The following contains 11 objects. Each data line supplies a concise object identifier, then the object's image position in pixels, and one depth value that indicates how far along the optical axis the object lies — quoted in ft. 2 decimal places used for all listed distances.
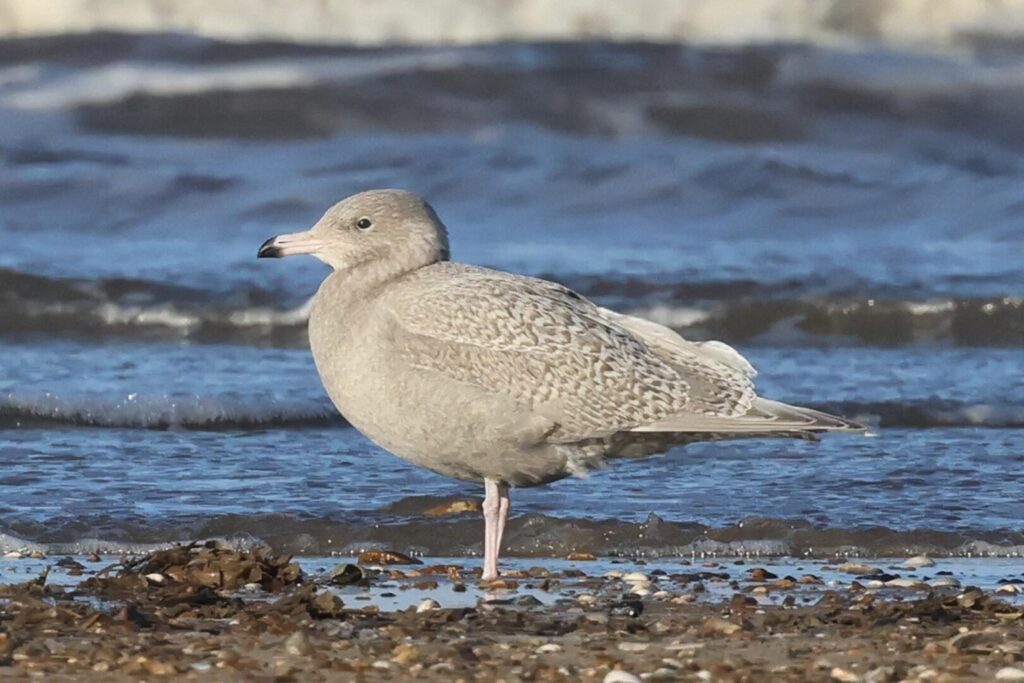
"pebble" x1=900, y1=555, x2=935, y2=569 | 37.63
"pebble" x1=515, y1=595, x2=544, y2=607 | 32.81
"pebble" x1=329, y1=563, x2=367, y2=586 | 34.71
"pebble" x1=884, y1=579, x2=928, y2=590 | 35.09
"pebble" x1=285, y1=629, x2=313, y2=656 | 28.27
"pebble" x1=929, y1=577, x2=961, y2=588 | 35.32
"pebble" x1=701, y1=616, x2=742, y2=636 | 30.09
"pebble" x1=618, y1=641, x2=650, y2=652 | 28.84
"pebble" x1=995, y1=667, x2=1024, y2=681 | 27.04
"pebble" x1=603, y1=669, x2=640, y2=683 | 26.61
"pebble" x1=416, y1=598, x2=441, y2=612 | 31.84
